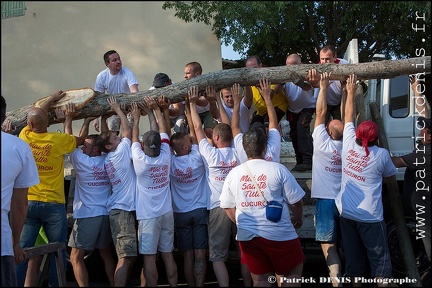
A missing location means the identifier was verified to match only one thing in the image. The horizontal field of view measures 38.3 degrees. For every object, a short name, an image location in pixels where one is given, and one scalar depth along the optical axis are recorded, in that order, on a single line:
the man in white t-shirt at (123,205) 6.40
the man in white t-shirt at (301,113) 7.37
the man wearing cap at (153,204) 6.29
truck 6.76
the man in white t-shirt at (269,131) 6.10
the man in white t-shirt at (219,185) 6.30
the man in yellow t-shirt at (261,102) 7.52
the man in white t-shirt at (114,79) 8.26
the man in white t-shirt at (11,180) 4.27
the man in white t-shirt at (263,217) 5.00
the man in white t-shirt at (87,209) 6.59
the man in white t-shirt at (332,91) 7.20
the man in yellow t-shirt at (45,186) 6.28
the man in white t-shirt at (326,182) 6.19
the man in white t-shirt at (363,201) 5.85
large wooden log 6.61
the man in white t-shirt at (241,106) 7.36
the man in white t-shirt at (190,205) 6.51
